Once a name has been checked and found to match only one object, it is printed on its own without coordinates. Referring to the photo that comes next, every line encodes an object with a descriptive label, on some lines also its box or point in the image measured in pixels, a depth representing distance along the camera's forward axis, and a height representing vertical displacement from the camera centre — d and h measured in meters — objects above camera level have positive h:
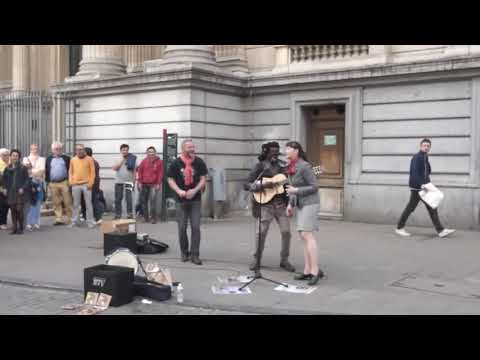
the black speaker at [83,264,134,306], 6.67 -1.47
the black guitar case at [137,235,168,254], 9.92 -1.57
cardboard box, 9.87 -1.23
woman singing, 7.65 -0.63
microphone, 8.54 -0.11
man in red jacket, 14.27 -0.62
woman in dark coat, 12.46 -0.74
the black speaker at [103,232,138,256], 9.21 -1.38
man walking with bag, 11.62 -0.42
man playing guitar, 8.32 -0.69
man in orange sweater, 13.53 -0.56
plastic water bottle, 6.86 -1.63
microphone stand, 7.71 -1.57
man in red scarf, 9.20 -0.56
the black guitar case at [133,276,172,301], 6.92 -1.61
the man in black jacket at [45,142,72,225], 13.82 -0.62
